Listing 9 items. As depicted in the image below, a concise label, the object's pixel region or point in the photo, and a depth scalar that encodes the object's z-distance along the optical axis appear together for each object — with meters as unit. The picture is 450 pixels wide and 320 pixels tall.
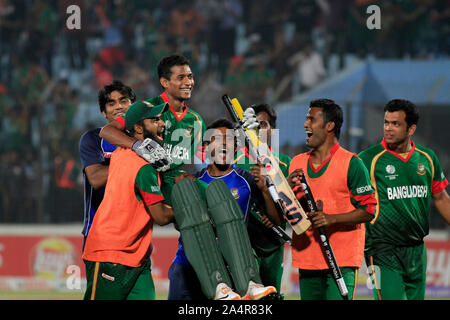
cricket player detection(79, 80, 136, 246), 10.59
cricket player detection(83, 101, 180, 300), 9.13
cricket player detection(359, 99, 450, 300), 11.81
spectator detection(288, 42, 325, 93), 31.05
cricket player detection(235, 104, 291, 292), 12.27
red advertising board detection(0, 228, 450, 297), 22.23
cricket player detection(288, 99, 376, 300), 10.16
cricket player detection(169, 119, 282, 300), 8.13
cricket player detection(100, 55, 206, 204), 11.41
